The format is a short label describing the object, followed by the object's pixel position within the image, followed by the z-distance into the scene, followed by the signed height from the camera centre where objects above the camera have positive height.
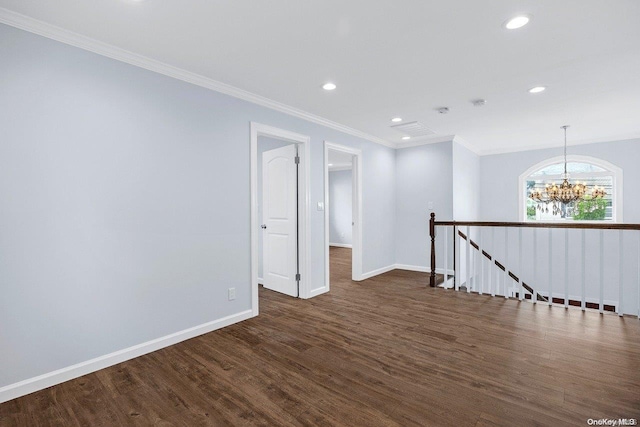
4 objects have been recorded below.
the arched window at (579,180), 5.68 +0.49
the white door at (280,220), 4.18 -0.11
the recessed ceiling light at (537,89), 3.25 +1.30
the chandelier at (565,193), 4.93 +0.27
